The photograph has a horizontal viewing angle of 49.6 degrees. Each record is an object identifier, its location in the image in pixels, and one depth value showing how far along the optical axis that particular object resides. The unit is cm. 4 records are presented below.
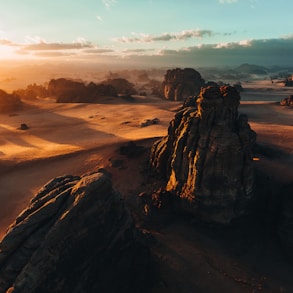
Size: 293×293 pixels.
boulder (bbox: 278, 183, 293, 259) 2705
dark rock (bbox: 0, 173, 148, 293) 1841
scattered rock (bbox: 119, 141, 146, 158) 4475
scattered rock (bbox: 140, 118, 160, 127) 6770
